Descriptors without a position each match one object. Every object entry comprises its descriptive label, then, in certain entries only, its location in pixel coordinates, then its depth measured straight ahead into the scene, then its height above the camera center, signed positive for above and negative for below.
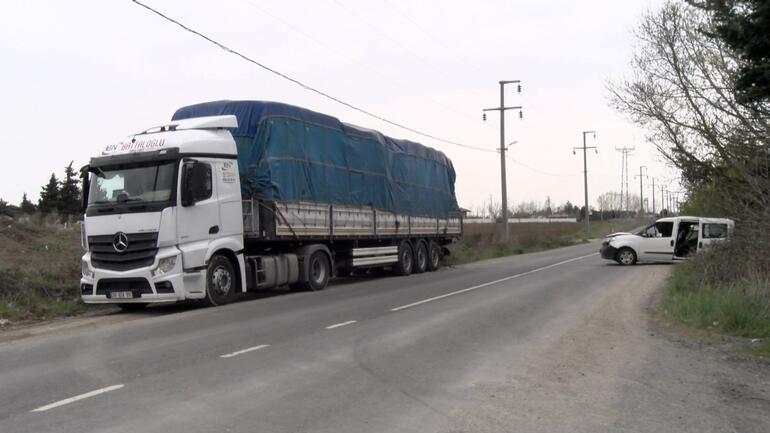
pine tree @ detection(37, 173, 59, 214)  61.81 +3.77
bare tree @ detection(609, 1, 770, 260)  12.84 +2.10
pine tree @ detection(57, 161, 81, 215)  59.88 +3.84
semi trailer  12.62 +0.57
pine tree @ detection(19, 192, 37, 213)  62.13 +3.15
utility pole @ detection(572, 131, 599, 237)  70.81 +5.04
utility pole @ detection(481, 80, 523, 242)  42.47 +4.78
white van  24.11 -0.79
